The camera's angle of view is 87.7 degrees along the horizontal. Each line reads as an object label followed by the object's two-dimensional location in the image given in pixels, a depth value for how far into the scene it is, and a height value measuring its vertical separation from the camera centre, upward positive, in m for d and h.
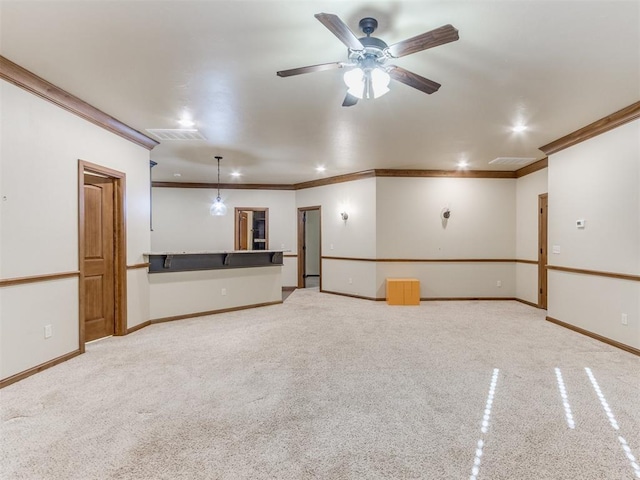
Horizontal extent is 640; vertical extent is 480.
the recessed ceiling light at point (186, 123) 3.96 +1.41
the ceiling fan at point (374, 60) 1.86 +1.13
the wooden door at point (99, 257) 3.95 -0.22
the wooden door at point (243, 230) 8.45 +0.21
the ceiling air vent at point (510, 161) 5.73 +1.35
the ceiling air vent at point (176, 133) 4.29 +1.40
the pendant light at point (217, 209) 6.46 +0.58
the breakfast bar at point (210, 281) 4.91 -0.71
